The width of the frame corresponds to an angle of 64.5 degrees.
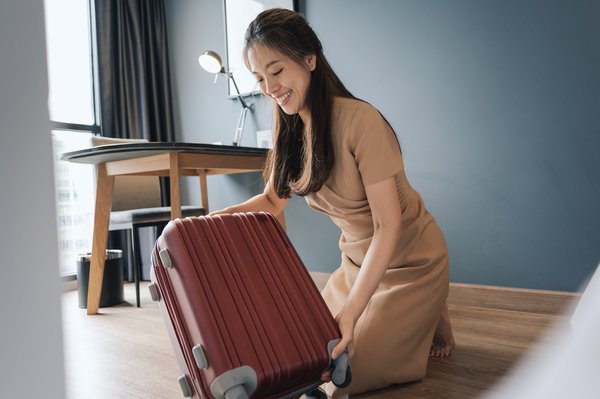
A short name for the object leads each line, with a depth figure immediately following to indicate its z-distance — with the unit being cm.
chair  245
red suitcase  78
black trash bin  243
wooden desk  189
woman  108
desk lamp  270
